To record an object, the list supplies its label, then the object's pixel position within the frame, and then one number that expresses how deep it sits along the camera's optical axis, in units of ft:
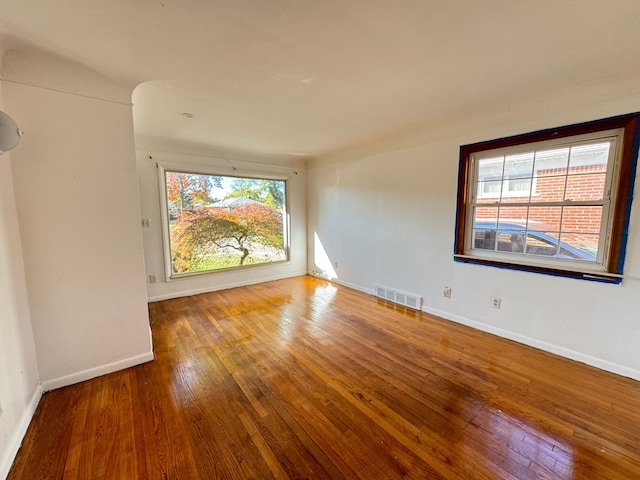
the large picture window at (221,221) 12.82
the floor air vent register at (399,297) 11.22
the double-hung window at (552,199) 6.82
